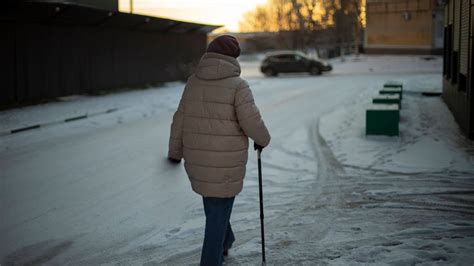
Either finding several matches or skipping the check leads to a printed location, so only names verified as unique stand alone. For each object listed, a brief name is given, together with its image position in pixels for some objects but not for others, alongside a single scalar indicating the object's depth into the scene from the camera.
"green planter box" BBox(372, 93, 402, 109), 13.29
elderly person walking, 4.30
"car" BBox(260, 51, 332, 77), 36.19
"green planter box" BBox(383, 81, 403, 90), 18.56
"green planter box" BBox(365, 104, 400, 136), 11.44
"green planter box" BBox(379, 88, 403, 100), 16.11
